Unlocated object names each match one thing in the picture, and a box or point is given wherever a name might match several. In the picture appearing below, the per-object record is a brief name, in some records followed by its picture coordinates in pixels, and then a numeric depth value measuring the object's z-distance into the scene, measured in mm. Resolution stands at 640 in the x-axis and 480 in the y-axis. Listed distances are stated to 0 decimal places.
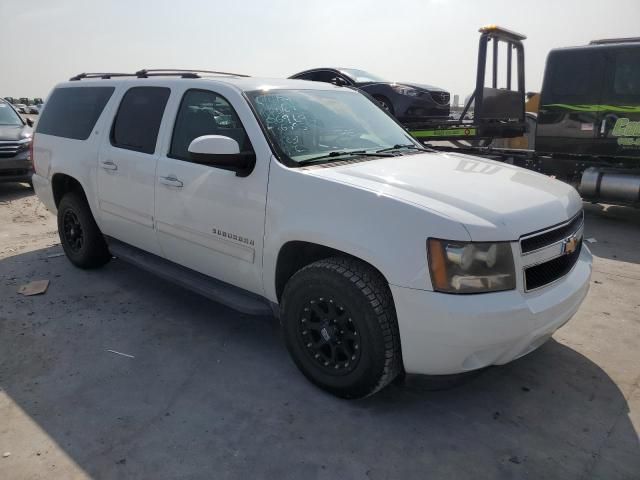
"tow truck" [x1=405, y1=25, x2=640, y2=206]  7379
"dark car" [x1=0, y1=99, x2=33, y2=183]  8961
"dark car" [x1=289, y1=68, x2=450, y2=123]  9953
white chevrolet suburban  2506
